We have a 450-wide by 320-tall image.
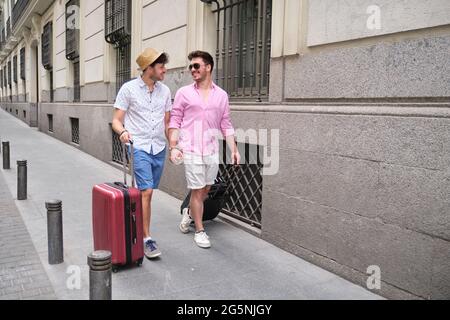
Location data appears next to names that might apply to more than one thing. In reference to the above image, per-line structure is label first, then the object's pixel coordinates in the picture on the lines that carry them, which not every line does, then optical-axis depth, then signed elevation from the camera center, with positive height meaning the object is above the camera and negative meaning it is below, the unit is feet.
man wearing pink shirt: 13.11 -0.28
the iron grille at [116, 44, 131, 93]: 30.73 +3.90
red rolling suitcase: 11.01 -2.90
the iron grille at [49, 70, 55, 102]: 56.42 +3.22
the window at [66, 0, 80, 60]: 41.37 +8.44
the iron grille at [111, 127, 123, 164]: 31.01 -2.60
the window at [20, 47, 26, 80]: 76.48 +9.29
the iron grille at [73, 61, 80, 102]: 43.91 +3.63
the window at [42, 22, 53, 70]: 54.49 +9.27
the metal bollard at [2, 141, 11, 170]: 29.01 -3.05
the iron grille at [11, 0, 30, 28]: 64.17 +17.79
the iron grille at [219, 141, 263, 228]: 16.03 -2.84
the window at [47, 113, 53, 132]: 56.53 -1.17
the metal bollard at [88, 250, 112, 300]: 7.81 -3.06
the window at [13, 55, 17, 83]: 91.66 +10.04
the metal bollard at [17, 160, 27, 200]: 20.08 -3.34
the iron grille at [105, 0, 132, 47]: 28.60 +6.83
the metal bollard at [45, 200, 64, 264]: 12.07 -3.43
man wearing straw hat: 12.56 -0.11
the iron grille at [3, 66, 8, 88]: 111.55 +10.08
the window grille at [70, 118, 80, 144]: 43.93 -1.66
